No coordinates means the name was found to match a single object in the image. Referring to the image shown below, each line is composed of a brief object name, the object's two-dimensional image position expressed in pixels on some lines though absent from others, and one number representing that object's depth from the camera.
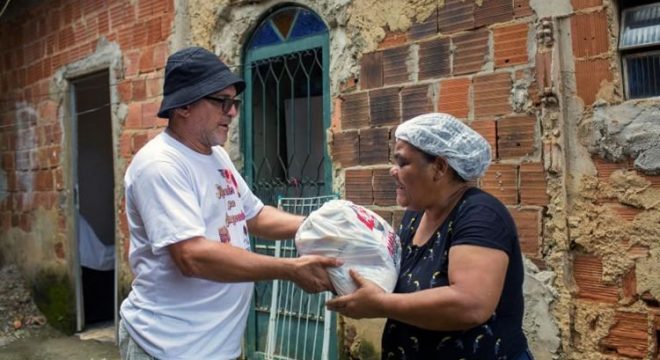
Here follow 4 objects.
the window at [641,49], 2.54
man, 1.94
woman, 1.68
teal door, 3.97
